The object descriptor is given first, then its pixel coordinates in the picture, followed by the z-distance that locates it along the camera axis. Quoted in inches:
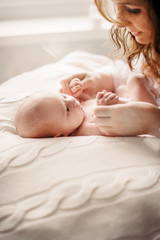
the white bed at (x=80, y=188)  26.1
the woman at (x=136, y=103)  29.9
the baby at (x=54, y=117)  36.7
